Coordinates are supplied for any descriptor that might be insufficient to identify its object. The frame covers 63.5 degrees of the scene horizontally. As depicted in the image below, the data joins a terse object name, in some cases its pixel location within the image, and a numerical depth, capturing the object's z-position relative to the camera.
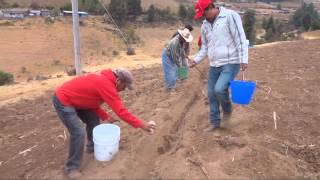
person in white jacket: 3.36
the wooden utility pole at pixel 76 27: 6.06
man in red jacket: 2.78
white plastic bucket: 3.10
